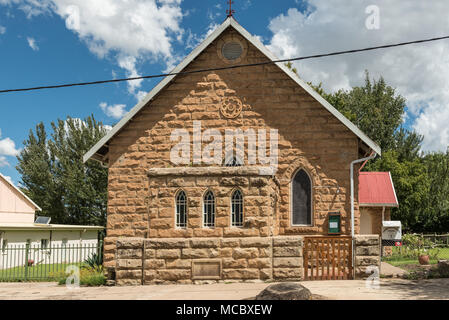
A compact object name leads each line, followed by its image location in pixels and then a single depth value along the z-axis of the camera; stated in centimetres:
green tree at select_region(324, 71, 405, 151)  4572
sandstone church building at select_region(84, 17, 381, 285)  1259
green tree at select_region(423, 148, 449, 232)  3897
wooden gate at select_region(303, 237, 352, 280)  1252
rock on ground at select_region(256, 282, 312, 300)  879
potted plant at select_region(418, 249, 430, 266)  1759
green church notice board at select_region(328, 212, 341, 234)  1462
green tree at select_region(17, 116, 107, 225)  4122
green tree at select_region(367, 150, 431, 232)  3769
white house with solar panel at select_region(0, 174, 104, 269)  2725
